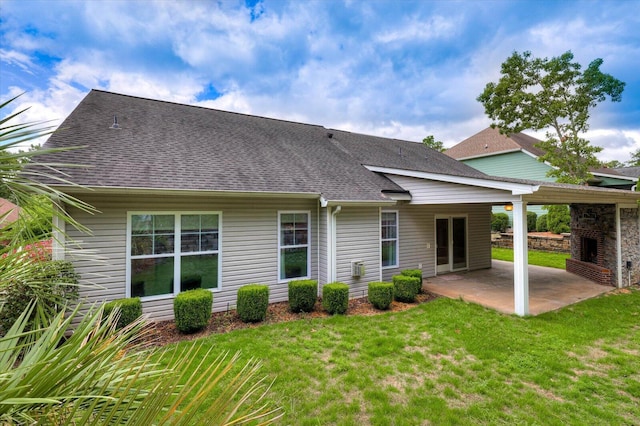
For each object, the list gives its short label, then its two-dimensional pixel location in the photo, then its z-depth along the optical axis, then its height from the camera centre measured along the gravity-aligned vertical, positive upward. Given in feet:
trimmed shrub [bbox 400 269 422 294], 25.53 -4.73
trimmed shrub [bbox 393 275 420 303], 23.82 -5.65
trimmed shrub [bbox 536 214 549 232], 58.04 -0.64
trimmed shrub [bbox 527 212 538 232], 59.82 +0.19
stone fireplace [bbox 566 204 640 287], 29.07 -2.48
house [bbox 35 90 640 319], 18.70 +1.30
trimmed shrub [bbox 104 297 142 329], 16.49 -5.17
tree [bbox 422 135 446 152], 100.17 +27.65
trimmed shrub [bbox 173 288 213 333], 17.47 -5.53
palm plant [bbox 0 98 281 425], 2.77 -1.65
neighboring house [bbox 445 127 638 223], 59.49 +14.46
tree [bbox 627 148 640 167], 154.92 +34.25
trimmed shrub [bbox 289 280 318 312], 21.35 -5.57
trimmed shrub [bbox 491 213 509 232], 59.88 -0.21
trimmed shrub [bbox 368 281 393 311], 22.20 -5.73
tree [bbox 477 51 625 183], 41.57 +18.49
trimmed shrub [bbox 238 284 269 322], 19.39 -5.60
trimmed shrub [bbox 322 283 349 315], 21.21 -5.76
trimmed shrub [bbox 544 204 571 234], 50.52 +0.50
